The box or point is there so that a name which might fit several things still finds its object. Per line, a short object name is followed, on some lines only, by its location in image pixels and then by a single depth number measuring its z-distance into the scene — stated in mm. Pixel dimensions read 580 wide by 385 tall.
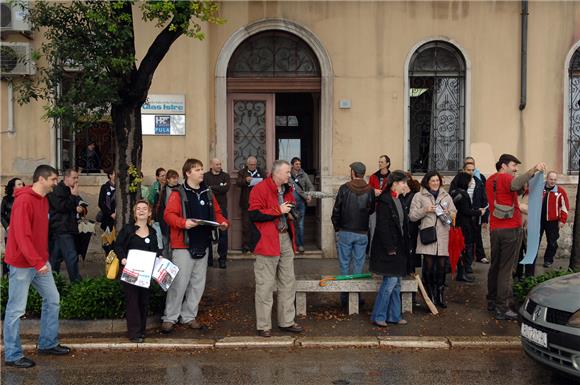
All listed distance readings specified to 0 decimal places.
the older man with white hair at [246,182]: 11133
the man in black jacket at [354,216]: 7832
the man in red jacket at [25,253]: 5863
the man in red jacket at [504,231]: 7527
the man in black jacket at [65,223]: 8594
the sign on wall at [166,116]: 11094
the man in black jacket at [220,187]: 10695
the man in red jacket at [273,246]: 6781
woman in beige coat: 7844
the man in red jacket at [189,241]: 6945
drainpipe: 11445
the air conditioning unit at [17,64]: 10477
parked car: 5062
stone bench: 7602
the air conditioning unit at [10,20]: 10711
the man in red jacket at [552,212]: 10758
